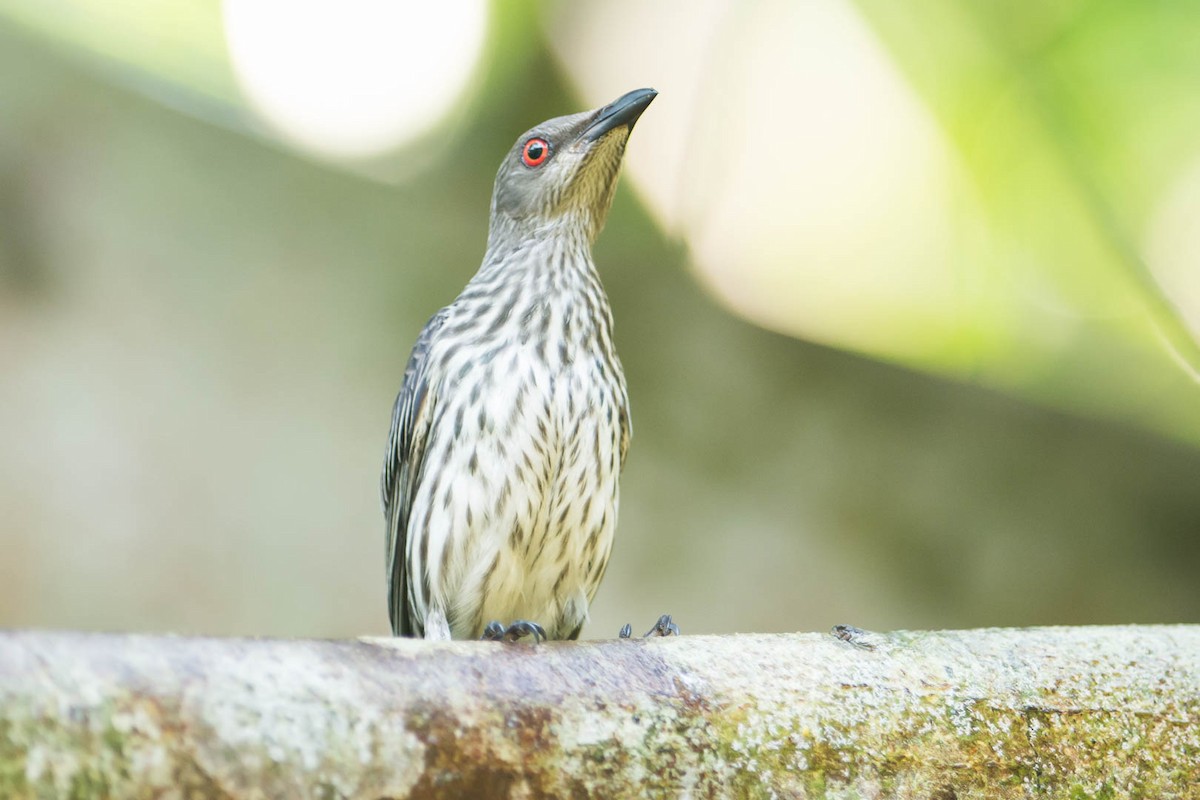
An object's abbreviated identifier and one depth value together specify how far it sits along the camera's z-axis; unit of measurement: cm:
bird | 459
